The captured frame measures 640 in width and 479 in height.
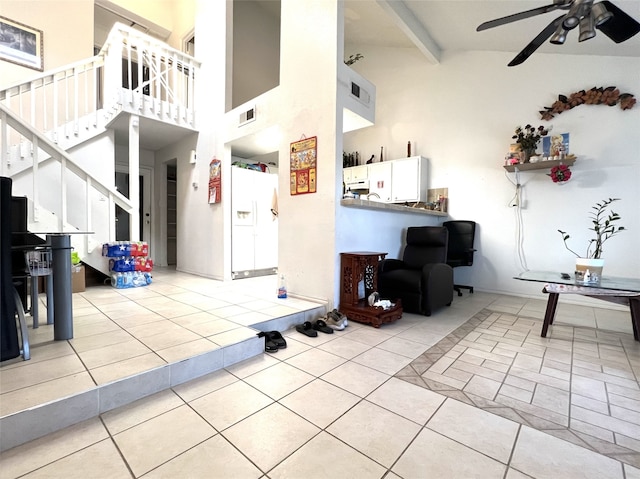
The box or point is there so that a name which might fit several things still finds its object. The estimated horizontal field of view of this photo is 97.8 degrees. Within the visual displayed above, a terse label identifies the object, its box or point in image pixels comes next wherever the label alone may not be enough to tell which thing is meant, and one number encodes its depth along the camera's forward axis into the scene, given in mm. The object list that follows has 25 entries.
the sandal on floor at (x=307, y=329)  2438
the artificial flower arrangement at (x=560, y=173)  3801
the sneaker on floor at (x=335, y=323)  2609
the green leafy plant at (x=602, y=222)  3518
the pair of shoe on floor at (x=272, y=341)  2127
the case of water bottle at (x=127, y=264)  3764
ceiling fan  2109
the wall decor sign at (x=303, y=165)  3105
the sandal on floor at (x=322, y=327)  2533
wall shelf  3719
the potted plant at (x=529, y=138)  3939
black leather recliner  3102
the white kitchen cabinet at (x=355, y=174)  5862
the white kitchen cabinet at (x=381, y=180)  5438
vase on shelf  3934
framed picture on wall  4402
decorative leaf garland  3479
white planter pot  2495
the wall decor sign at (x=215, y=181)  4379
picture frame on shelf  3850
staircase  3850
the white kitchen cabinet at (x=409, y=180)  5036
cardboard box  3419
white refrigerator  4457
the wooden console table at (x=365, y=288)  2737
